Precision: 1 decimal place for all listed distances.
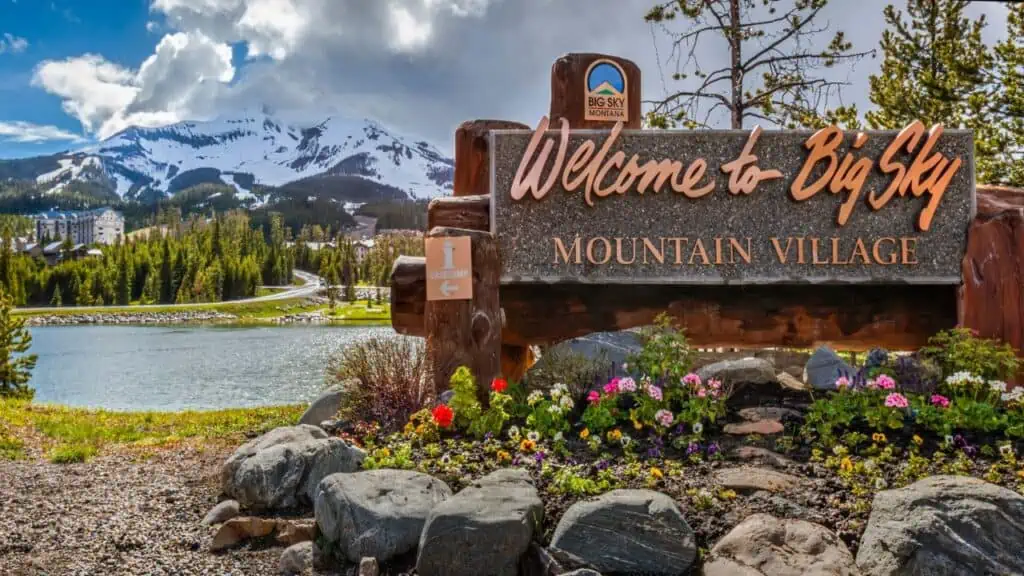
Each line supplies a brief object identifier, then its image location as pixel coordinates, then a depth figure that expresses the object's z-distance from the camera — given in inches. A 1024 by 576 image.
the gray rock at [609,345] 322.7
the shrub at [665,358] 239.8
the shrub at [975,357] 251.6
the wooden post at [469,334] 273.4
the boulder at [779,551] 152.4
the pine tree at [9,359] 627.5
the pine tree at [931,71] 719.1
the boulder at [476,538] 159.6
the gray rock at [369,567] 166.9
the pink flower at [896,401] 215.3
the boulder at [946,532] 150.3
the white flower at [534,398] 241.3
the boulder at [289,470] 212.4
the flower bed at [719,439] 181.9
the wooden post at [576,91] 325.1
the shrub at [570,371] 267.0
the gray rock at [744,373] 285.4
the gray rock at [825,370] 278.4
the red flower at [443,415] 232.5
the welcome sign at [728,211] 296.8
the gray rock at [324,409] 301.3
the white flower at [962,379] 236.4
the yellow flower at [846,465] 190.2
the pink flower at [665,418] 215.0
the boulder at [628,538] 159.0
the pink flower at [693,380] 229.0
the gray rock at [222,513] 211.2
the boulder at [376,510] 171.9
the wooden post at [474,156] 342.0
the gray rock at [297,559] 178.4
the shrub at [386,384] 263.4
